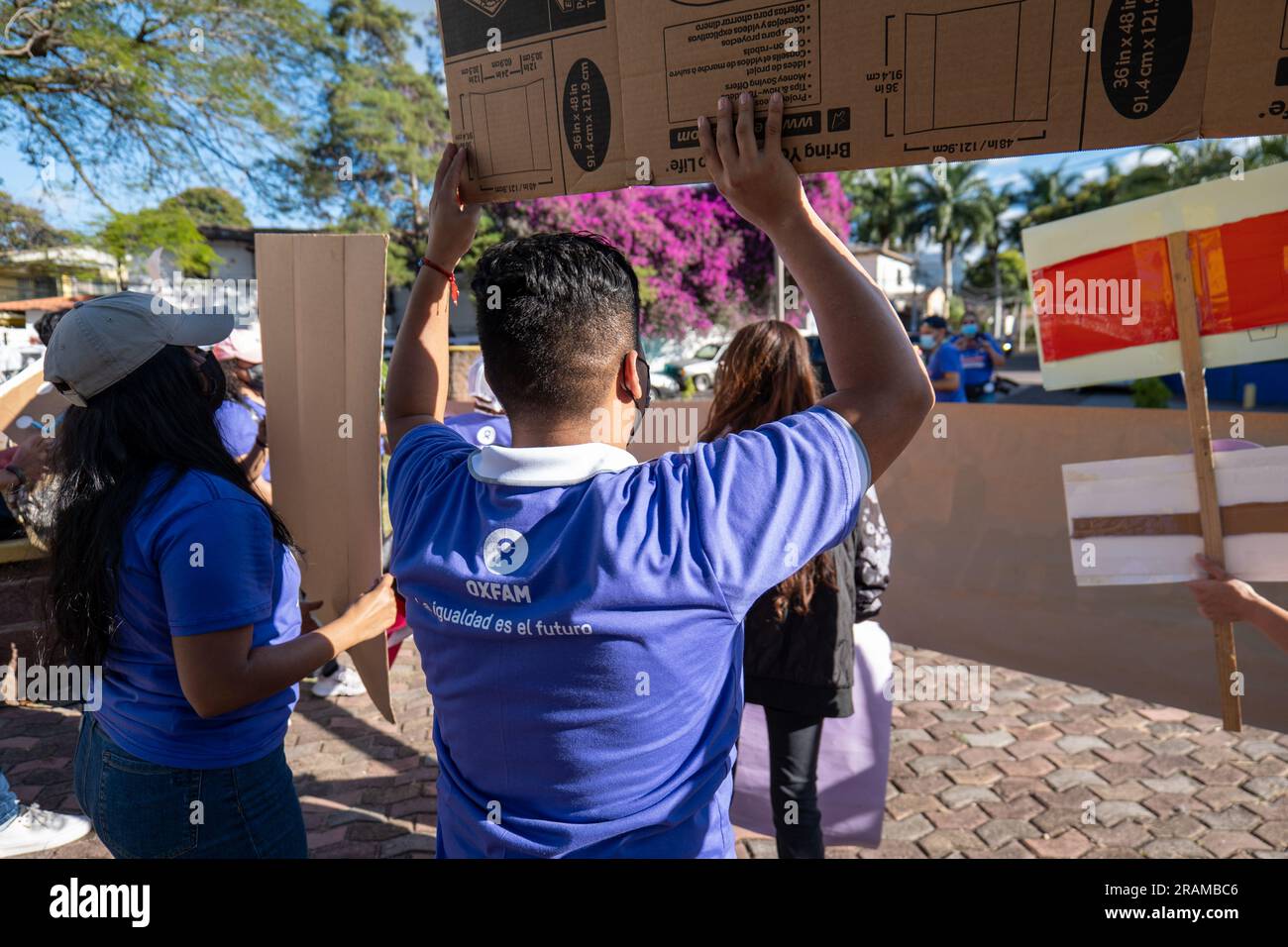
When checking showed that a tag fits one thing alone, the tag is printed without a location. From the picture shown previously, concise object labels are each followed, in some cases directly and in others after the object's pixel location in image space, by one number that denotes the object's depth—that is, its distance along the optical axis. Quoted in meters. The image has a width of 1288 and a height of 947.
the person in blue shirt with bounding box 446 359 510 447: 3.01
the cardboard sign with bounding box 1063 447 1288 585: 1.96
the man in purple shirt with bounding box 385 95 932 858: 1.15
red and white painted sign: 1.92
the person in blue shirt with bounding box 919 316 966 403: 7.70
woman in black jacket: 2.64
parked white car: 23.42
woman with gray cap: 1.63
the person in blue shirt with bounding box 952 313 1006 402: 9.78
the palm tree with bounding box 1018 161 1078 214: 49.32
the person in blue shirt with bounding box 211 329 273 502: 3.23
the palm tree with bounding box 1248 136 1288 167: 18.00
